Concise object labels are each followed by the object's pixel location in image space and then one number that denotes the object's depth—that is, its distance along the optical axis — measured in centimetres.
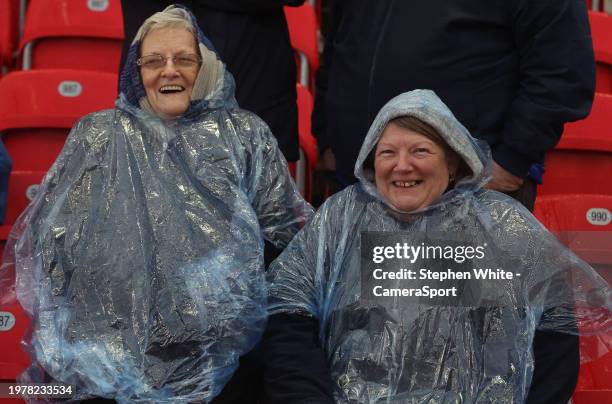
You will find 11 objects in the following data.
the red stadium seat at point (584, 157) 628
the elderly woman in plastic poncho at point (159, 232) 383
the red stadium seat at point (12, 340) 471
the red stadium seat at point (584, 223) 542
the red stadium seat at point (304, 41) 718
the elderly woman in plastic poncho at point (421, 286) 370
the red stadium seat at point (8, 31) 776
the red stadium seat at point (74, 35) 704
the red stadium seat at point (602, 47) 724
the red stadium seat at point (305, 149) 616
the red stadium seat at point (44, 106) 641
